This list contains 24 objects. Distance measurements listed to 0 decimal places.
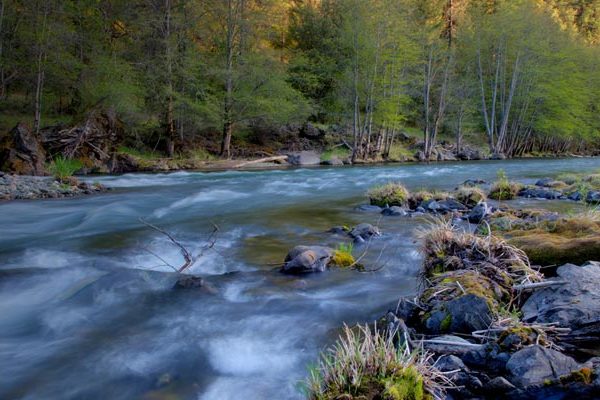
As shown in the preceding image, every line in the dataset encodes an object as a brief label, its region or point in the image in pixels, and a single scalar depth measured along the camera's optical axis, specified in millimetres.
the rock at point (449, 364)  3029
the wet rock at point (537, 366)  2805
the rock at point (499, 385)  2815
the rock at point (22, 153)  16784
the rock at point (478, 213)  9023
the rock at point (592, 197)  11580
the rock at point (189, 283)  5559
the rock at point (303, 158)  27891
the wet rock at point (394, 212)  10380
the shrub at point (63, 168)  15477
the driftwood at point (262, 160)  24622
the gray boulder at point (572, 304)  3420
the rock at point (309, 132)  32062
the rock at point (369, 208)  11231
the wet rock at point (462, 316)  3549
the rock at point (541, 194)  12594
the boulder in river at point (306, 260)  6117
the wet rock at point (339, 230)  8586
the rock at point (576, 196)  12062
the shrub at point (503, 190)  12617
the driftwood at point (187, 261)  6257
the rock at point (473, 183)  15102
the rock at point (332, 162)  27969
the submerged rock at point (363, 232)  7988
